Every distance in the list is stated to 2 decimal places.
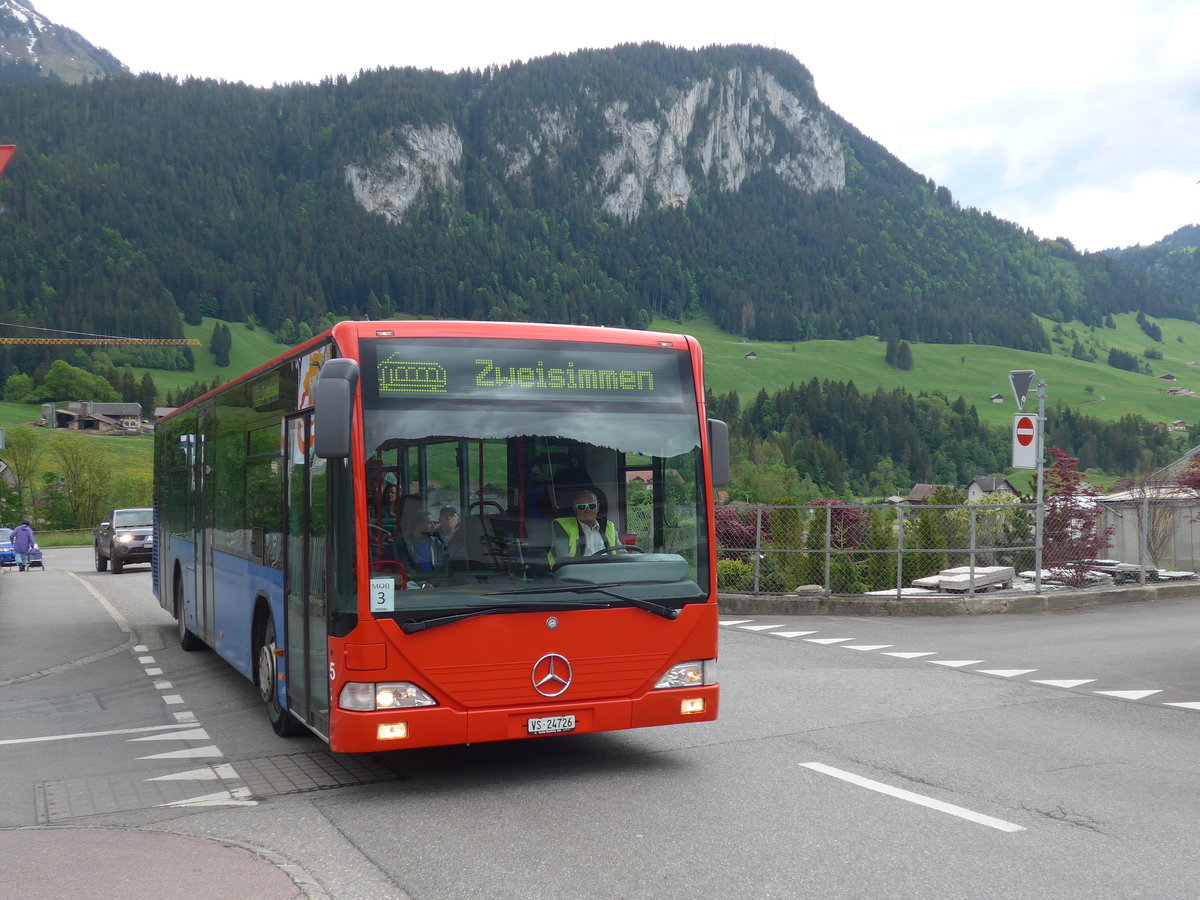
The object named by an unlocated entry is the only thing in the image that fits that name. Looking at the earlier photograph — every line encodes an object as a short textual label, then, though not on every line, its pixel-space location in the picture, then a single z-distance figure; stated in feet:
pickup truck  106.73
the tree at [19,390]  505.66
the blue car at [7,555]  139.75
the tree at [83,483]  328.70
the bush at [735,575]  67.51
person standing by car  122.83
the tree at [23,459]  337.31
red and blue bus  22.20
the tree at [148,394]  507.50
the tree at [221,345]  584.81
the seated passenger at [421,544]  22.47
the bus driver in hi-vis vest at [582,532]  23.71
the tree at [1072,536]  63.16
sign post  58.95
